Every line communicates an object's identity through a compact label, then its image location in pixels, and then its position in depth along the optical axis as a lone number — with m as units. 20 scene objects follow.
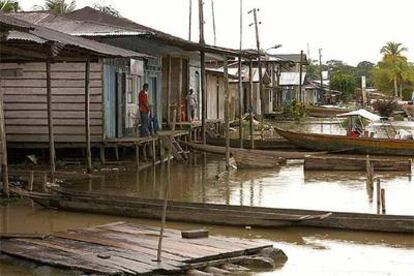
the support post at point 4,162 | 13.27
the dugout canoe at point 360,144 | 24.30
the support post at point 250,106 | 25.20
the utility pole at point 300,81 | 55.34
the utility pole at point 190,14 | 42.13
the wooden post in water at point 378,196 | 12.59
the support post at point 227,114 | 19.89
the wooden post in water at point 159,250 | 8.57
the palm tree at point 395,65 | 72.94
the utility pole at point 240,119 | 24.45
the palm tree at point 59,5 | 38.28
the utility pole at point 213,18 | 47.67
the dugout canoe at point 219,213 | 11.24
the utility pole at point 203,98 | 22.80
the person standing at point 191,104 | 25.62
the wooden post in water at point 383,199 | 12.41
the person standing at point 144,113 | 20.06
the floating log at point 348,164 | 20.00
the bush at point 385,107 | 46.69
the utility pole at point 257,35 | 34.27
